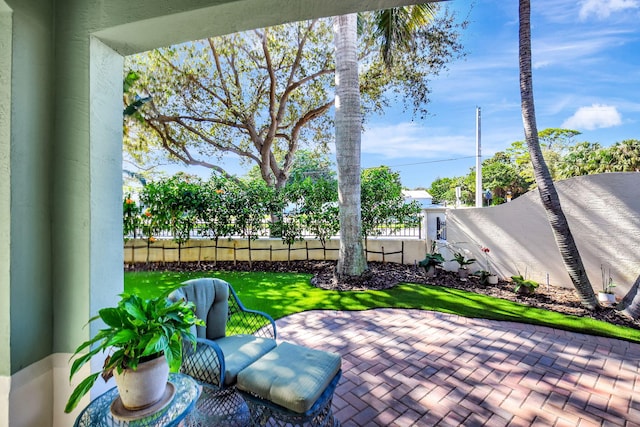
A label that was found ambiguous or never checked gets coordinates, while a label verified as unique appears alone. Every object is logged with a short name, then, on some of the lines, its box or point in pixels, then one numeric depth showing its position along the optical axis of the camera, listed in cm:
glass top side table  140
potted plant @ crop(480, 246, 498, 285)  627
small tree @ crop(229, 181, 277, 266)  827
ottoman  180
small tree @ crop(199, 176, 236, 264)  805
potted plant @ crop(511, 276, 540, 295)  562
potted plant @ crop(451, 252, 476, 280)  669
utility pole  1291
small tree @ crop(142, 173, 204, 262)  760
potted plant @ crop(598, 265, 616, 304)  500
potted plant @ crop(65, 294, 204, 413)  136
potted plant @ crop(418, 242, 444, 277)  682
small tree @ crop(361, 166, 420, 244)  830
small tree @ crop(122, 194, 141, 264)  713
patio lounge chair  206
